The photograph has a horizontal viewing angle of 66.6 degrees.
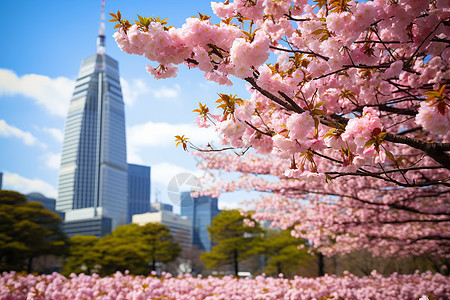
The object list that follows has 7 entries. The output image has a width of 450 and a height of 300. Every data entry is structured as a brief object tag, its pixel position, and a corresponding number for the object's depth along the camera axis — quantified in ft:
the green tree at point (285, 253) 86.20
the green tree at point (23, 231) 61.11
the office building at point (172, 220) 206.39
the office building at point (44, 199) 353.12
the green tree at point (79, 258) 83.63
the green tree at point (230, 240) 87.25
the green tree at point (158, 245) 95.96
